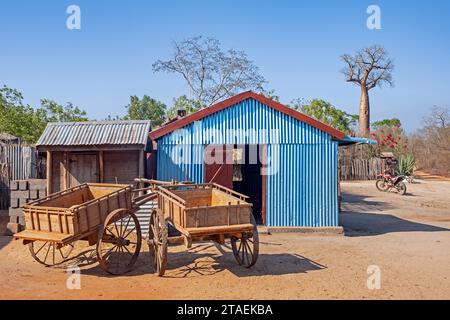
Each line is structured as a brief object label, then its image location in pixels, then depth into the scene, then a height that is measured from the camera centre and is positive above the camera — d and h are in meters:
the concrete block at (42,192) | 11.55 -0.76
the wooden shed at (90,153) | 11.91 +0.40
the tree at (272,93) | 38.66 +7.03
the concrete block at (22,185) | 11.51 -0.55
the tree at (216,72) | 37.03 +8.90
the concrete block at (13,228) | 11.22 -1.77
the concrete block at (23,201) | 11.44 -1.02
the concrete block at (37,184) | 11.58 -0.53
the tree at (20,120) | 24.41 +3.00
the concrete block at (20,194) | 11.41 -0.81
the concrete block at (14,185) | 11.44 -0.55
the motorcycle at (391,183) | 24.50 -1.22
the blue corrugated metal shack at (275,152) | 12.25 +0.42
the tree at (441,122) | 43.41 +4.83
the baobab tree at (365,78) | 49.38 +11.09
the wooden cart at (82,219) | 6.84 -0.97
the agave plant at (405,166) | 31.14 -0.12
